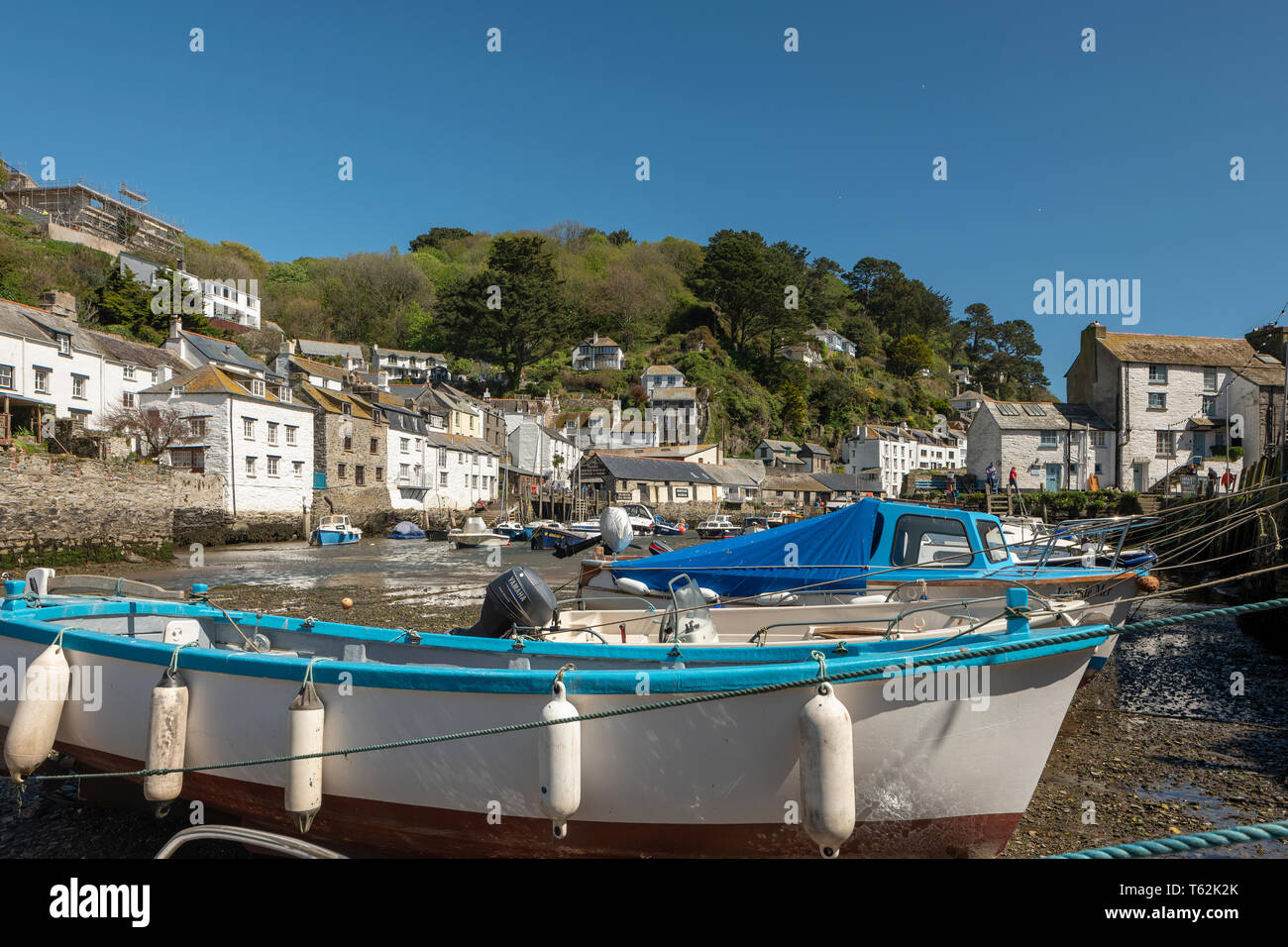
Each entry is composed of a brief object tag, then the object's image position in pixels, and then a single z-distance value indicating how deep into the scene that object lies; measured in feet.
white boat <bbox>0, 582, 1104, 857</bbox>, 14.46
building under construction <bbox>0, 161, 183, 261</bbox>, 252.62
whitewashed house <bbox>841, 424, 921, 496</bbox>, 281.13
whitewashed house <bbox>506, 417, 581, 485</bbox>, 237.66
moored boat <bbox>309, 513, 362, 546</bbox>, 132.05
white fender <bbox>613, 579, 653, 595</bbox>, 31.42
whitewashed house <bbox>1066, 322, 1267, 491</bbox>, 148.25
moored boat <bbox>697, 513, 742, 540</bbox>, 168.45
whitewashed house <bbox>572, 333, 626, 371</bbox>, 300.81
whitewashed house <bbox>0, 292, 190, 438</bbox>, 112.98
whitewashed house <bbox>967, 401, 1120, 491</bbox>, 153.69
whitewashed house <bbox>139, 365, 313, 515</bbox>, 130.93
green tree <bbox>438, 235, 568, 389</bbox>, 266.77
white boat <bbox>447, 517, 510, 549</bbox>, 137.18
